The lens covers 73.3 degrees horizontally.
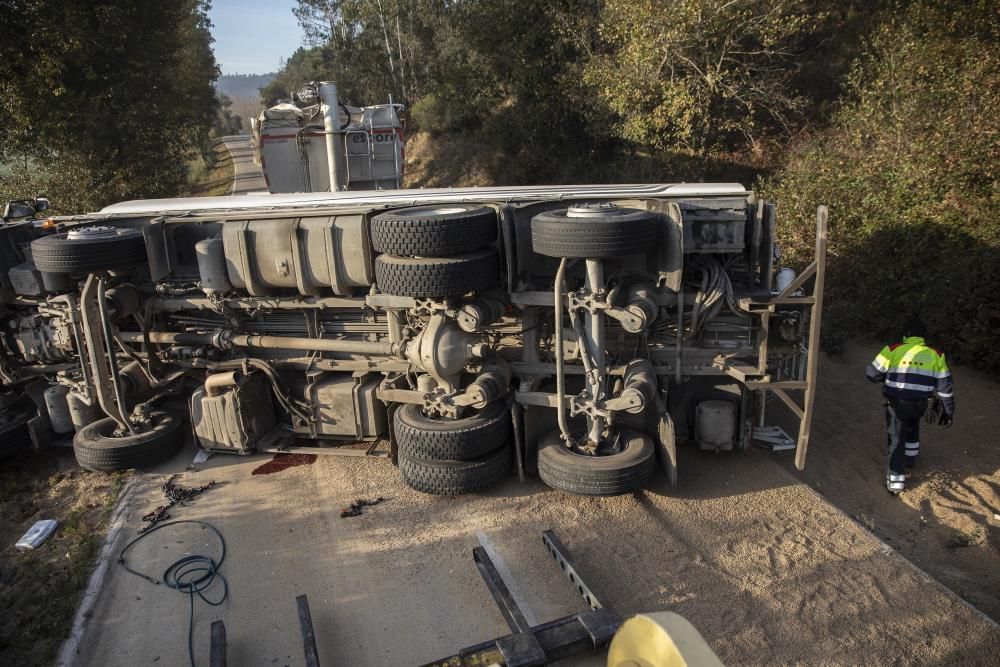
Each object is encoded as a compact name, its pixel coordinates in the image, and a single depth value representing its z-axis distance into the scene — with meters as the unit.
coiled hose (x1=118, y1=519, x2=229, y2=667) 5.27
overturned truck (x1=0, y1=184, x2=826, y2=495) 5.88
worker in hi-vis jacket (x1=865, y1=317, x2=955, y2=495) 6.27
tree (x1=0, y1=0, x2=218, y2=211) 16.22
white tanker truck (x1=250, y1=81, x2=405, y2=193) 11.83
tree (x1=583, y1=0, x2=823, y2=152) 14.52
